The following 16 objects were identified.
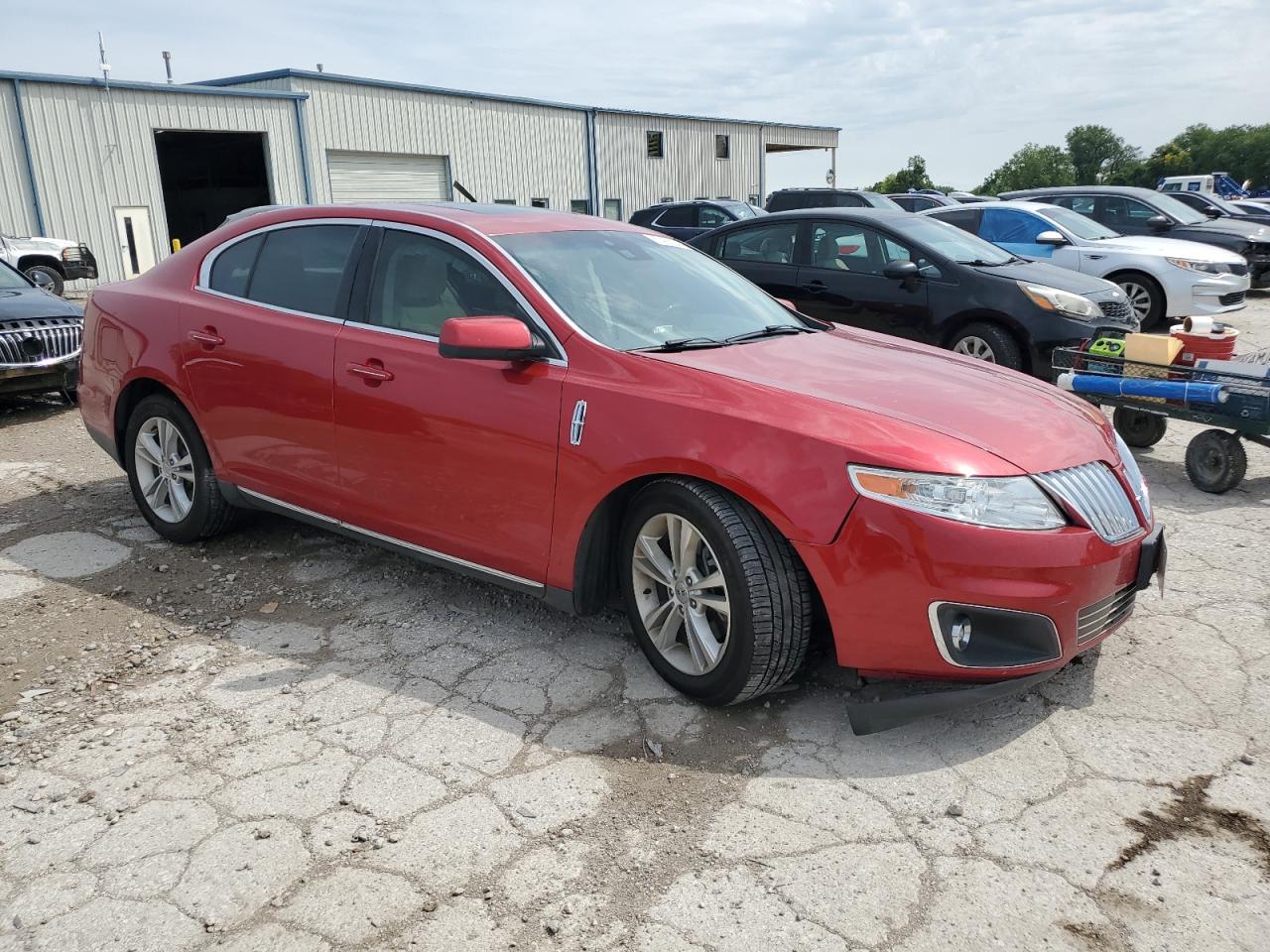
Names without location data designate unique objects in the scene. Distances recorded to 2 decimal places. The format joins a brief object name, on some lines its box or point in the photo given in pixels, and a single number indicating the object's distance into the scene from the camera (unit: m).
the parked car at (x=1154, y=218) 13.71
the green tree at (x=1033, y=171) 93.06
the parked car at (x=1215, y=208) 17.45
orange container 5.95
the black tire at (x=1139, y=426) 6.36
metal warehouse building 19.08
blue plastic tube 5.36
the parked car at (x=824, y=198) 16.67
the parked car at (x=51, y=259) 15.87
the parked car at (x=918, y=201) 19.98
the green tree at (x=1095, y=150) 112.19
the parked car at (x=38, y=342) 7.70
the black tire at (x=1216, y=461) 5.41
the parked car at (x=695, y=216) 17.66
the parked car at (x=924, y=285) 7.41
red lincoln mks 2.82
